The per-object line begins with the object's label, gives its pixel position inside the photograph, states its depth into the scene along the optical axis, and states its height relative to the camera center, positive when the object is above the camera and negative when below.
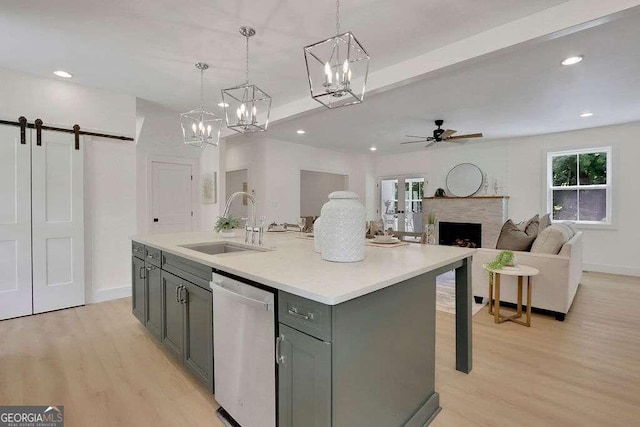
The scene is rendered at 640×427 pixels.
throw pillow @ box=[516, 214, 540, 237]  3.65 -0.22
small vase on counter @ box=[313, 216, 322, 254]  1.74 -0.16
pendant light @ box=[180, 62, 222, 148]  3.05 +0.80
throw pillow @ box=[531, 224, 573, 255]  3.22 -0.34
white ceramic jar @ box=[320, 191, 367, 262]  1.56 -0.10
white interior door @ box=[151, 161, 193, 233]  5.04 +0.19
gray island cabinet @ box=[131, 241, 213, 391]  1.79 -0.67
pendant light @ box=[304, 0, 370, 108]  1.63 +1.38
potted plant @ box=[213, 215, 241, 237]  2.74 -0.15
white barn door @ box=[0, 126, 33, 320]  3.15 -0.17
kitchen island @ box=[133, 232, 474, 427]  1.13 -0.52
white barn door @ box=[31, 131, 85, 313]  3.33 -0.16
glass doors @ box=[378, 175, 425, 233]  7.55 +0.18
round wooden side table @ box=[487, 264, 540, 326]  2.95 -0.76
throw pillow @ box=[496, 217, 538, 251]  3.47 -0.34
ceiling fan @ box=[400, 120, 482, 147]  4.56 +1.11
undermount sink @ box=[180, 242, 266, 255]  2.43 -0.32
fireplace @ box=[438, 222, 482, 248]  6.38 -0.54
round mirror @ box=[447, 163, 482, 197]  6.56 +0.64
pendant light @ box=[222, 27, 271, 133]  2.42 +0.76
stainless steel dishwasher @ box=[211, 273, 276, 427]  1.35 -0.69
